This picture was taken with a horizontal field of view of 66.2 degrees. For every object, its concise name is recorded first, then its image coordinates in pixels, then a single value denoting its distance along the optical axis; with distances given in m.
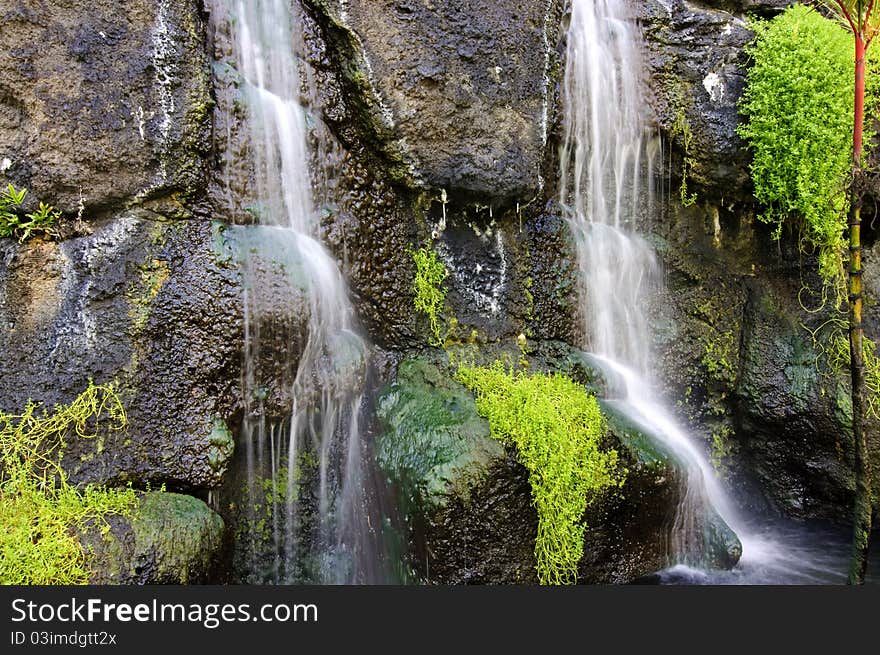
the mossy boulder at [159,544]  3.19
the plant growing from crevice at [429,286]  4.77
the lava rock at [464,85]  4.45
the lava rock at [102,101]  3.70
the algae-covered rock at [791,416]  5.27
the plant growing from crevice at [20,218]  3.69
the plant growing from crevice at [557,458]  3.86
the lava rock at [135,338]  3.62
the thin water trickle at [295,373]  4.12
